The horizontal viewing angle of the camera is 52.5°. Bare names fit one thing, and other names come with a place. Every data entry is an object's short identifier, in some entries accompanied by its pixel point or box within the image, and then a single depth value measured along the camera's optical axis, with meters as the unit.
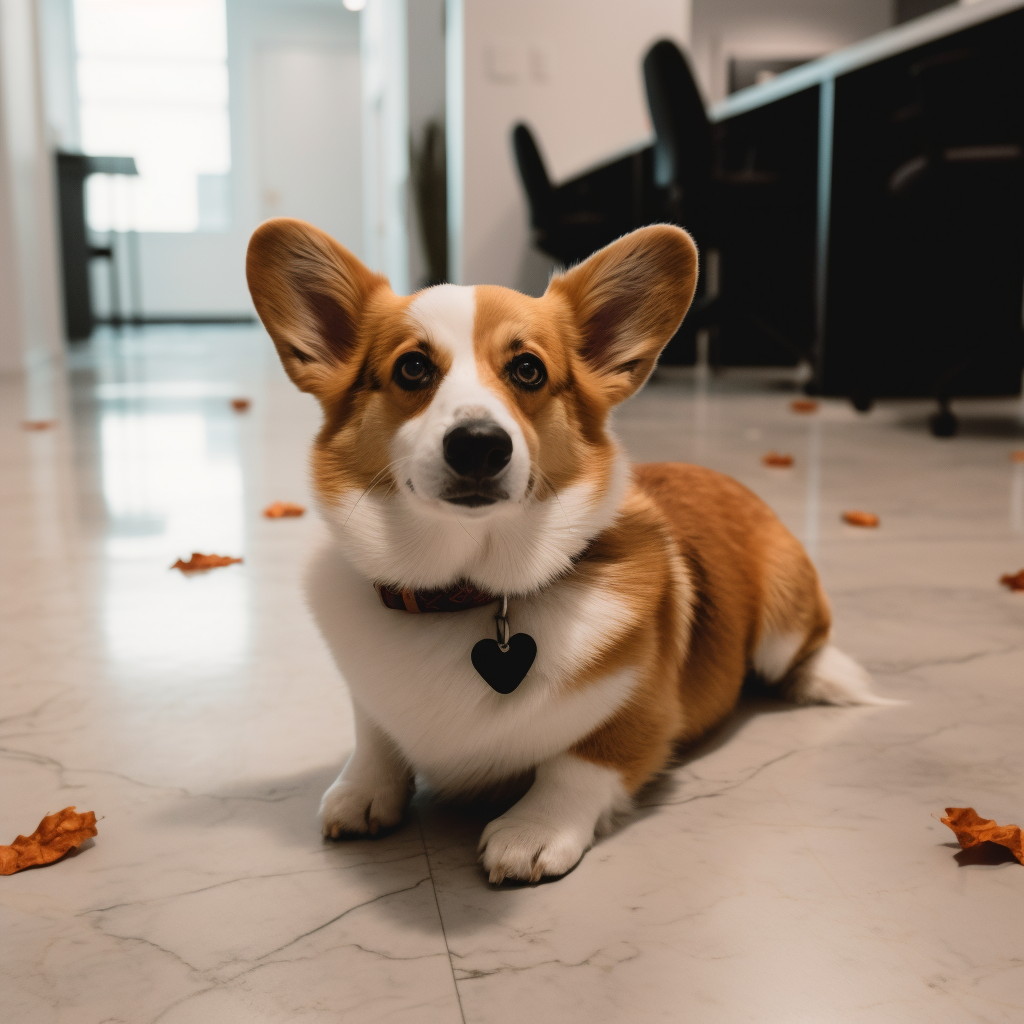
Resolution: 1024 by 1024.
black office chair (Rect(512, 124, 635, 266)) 6.08
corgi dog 1.03
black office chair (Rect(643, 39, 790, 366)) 4.82
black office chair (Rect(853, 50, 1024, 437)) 3.68
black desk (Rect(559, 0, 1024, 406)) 4.11
